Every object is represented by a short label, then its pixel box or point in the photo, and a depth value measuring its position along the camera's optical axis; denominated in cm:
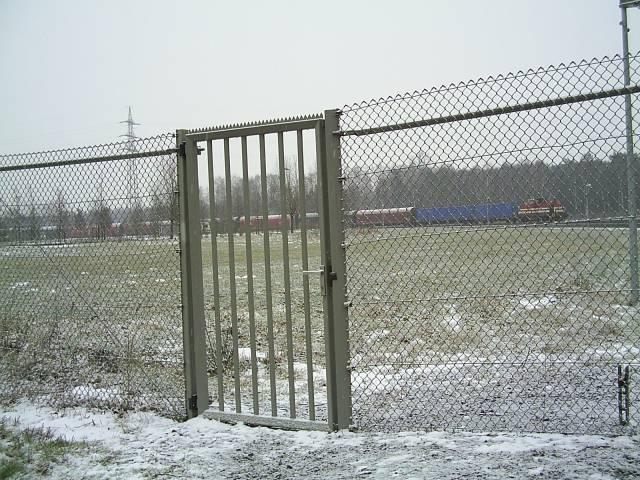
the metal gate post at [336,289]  448
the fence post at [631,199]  367
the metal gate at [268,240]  450
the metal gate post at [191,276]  514
